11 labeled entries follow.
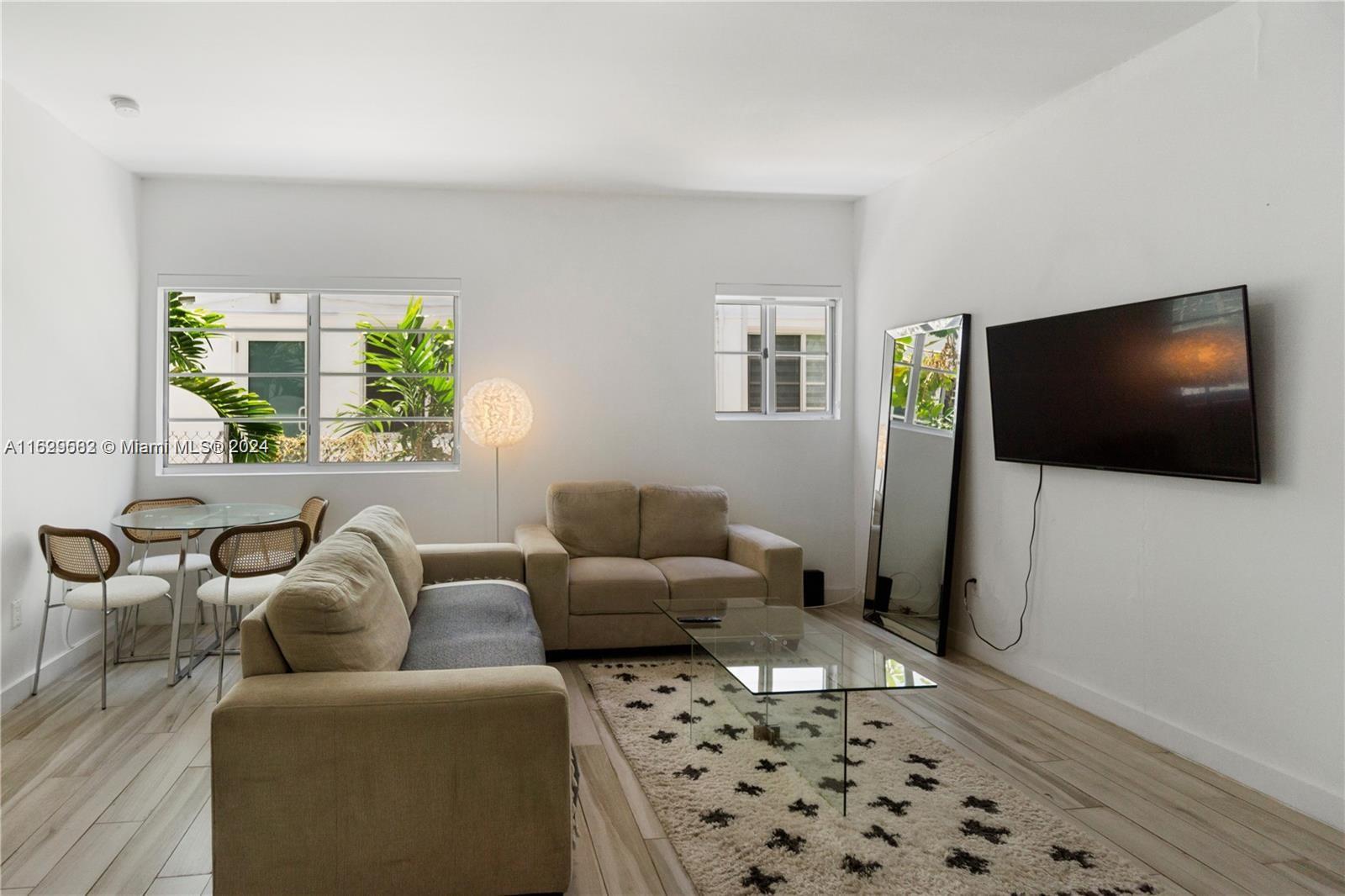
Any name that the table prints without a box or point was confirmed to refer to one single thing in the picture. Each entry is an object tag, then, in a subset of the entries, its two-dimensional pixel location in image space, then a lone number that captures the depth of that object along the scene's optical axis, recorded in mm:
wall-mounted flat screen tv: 3096
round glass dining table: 4082
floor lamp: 5410
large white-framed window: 5656
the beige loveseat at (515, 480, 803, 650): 4711
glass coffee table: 2877
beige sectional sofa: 2135
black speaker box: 5977
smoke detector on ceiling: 4066
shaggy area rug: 2438
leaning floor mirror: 4879
